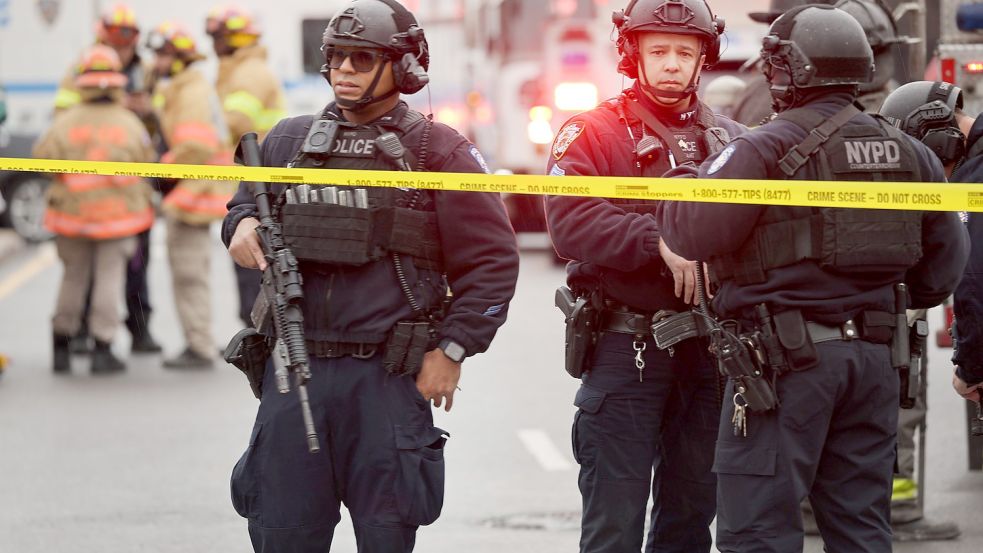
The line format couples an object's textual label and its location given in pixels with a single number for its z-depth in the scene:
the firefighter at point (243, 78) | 23.69
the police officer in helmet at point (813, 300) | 9.34
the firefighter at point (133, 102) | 24.87
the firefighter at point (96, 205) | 22.77
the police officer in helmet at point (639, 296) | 10.50
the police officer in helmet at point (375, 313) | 9.84
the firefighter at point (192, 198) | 23.06
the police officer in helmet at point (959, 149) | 10.59
